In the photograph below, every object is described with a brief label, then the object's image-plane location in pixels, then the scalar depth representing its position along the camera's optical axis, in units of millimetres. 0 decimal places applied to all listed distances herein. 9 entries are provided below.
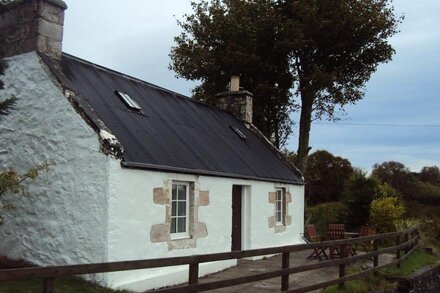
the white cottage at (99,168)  8633
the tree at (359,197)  22344
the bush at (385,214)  20016
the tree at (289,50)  22328
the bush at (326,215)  23266
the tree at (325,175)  44562
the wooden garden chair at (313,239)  13196
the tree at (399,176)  39938
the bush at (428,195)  36688
